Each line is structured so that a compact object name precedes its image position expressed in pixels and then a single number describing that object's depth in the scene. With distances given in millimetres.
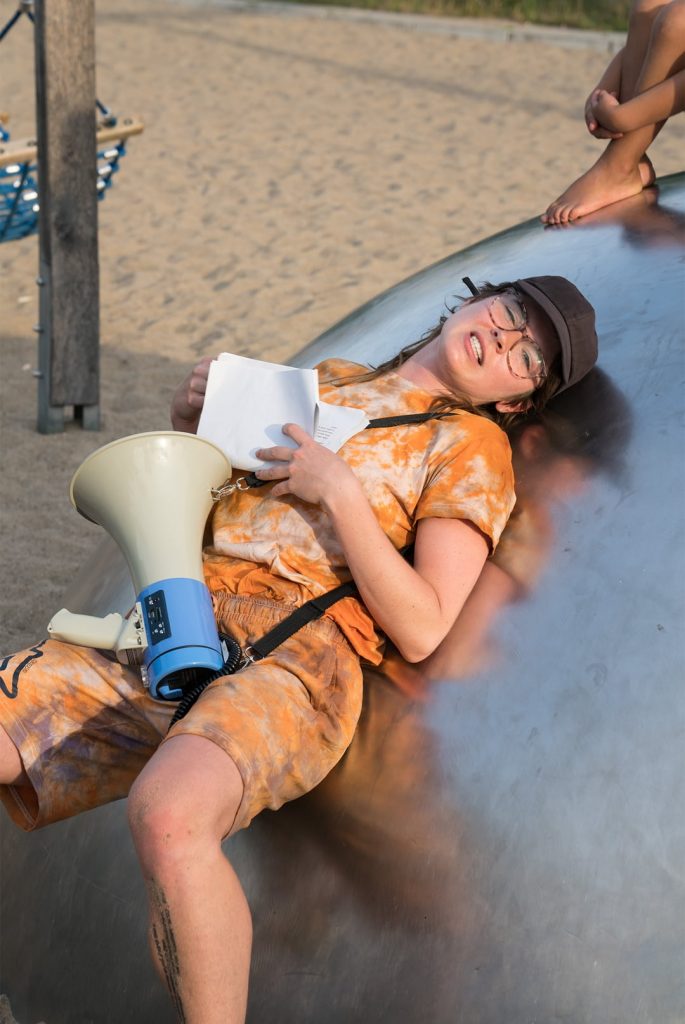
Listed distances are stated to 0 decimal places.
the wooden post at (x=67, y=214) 5402
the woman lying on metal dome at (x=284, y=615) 1975
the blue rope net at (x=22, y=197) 6283
